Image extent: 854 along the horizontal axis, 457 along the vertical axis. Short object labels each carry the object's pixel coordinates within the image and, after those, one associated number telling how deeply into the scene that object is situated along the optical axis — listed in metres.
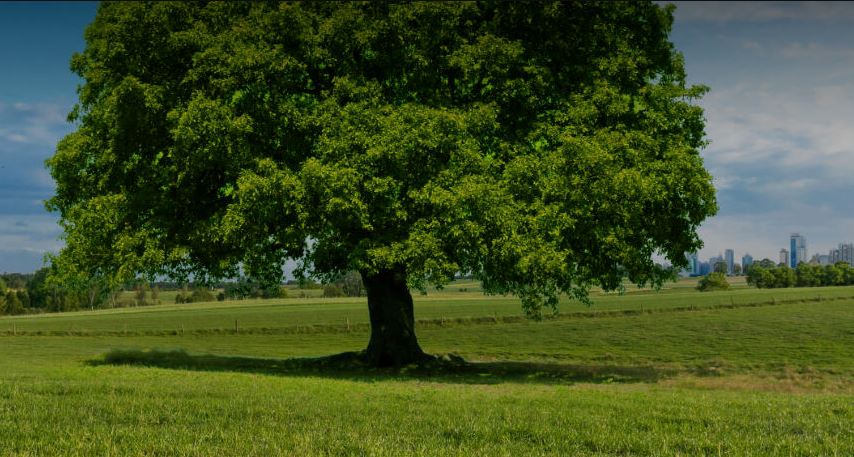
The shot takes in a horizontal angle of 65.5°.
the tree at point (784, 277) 178.62
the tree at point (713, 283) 171.50
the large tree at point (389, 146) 22.27
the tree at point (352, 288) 184.25
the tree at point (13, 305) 152.62
